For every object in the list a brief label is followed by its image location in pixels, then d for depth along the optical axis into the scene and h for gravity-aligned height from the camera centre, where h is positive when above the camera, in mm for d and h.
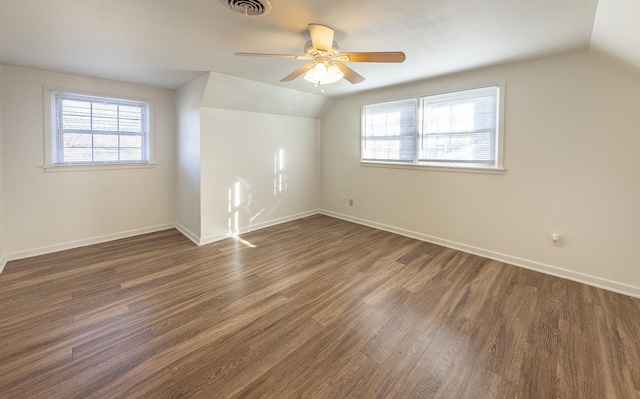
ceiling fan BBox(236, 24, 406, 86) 2121 +1103
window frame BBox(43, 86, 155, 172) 3451 +664
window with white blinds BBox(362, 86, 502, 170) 3420 +899
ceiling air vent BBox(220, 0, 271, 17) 1761 +1219
